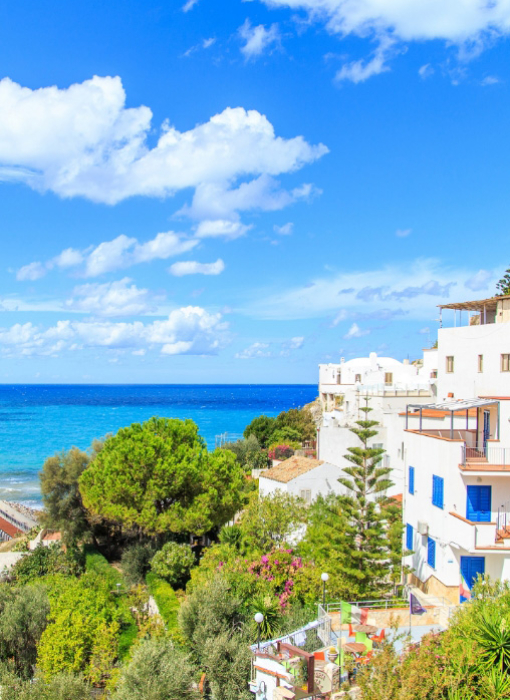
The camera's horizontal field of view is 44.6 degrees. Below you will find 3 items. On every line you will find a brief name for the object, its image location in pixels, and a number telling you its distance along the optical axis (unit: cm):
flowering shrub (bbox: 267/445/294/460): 4119
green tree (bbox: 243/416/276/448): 4973
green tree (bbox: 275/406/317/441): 4875
